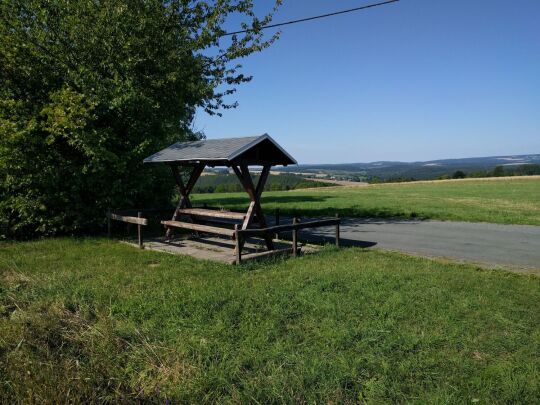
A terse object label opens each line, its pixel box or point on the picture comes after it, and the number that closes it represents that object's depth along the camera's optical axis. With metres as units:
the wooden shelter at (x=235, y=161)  9.84
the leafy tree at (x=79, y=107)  11.85
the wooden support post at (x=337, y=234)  11.23
